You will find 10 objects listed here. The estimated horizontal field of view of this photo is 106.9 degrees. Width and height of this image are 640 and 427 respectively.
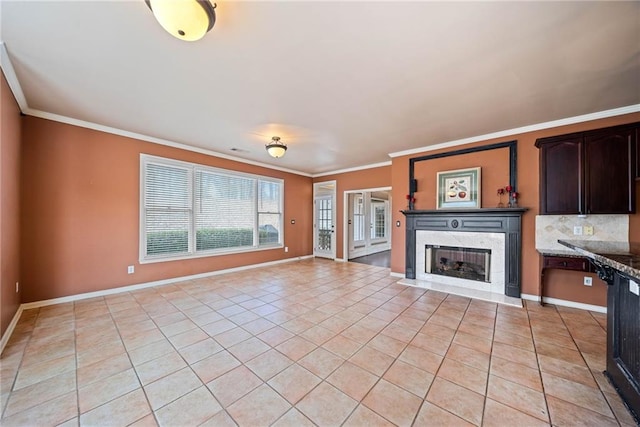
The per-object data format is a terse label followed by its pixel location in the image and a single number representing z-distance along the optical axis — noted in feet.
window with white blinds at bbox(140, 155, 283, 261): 13.84
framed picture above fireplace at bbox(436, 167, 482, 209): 13.29
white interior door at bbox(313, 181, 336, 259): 23.17
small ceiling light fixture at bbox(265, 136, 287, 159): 12.80
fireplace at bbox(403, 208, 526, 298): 12.12
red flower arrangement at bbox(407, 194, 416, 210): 15.51
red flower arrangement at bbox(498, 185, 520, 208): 12.16
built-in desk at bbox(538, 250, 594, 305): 9.71
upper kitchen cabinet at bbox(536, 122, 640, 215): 9.25
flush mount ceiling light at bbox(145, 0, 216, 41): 4.58
